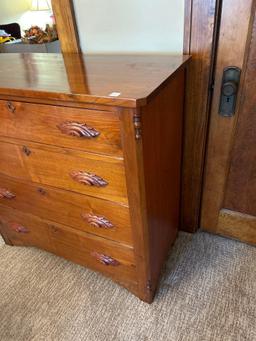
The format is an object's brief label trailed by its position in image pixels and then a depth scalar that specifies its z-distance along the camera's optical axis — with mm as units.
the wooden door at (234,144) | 919
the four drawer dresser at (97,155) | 740
